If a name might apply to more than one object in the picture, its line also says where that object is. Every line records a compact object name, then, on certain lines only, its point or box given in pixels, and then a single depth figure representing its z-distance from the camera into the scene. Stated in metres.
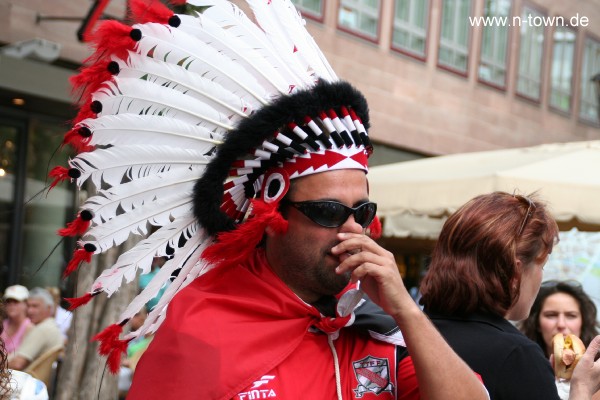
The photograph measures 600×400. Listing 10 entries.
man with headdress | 2.04
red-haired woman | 2.30
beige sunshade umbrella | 5.76
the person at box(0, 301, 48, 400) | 3.01
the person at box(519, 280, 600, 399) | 4.18
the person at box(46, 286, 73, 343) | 7.98
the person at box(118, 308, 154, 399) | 6.56
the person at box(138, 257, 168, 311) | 7.44
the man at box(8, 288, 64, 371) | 6.73
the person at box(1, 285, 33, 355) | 7.35
